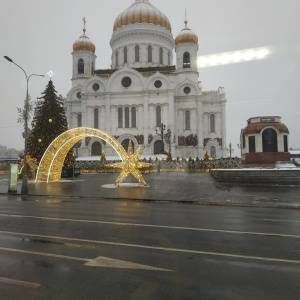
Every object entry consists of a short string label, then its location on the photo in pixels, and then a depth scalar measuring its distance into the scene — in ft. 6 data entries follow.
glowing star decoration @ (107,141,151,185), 65.05
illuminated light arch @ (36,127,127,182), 72.74
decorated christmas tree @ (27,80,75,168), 102.53
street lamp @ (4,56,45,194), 58.13
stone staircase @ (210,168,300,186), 66.47
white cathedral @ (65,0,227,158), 188.24
